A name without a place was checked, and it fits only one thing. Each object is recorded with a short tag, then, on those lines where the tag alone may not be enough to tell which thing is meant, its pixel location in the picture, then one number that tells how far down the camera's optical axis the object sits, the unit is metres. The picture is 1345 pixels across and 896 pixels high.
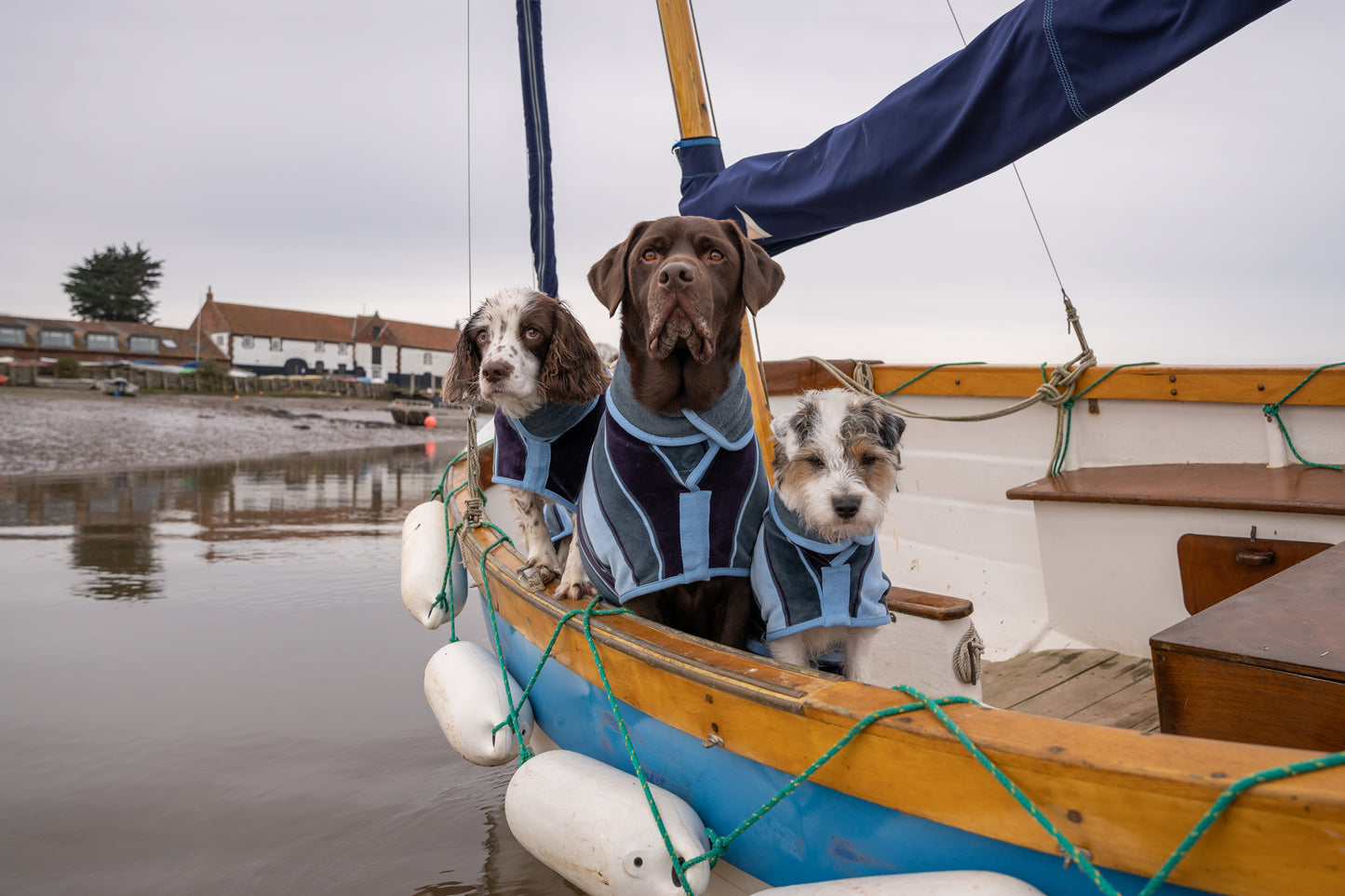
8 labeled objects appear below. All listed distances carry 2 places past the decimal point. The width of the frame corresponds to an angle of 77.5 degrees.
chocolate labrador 2.71
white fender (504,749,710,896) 2.13
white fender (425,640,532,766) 3.25
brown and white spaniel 3.38
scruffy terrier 2.46
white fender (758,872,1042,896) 1.50
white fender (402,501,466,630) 4.77
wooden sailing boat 1.33
